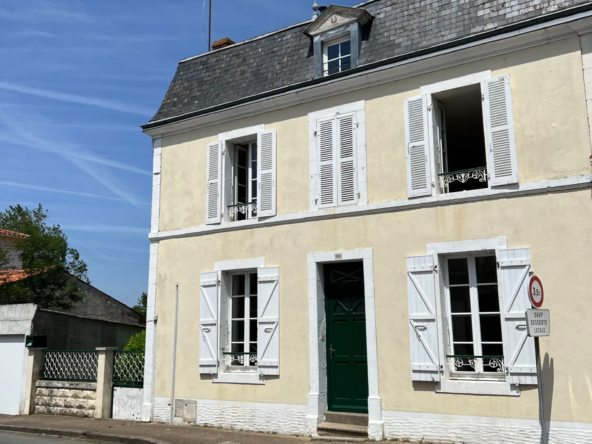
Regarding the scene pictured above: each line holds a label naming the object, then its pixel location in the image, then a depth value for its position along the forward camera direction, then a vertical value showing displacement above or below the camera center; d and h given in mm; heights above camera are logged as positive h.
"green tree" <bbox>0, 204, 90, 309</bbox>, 18562 +2484
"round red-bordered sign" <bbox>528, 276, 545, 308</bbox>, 6340 +484
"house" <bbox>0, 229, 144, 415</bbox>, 12023 +66
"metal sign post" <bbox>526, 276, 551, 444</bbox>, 6332 +164
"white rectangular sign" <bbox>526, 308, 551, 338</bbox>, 6320 +151
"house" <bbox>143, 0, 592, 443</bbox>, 7387 +1667
